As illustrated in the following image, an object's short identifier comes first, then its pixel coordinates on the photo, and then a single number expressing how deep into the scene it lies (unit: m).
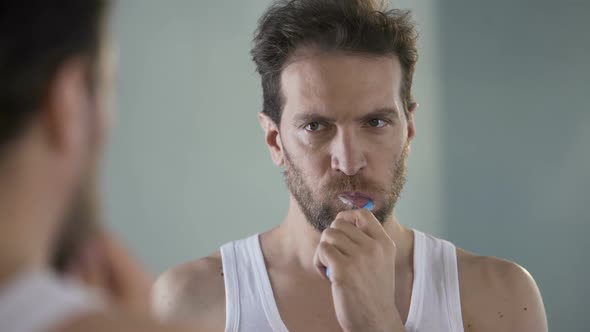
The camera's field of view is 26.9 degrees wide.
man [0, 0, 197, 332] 0.58
